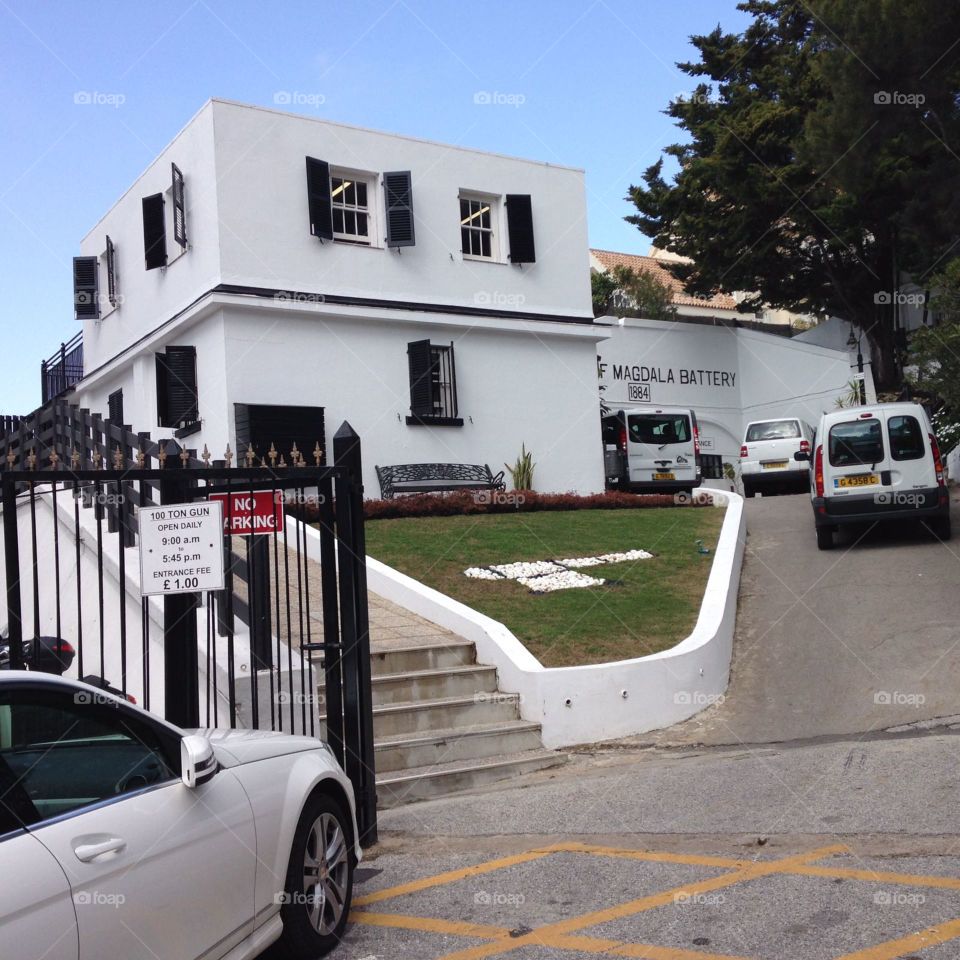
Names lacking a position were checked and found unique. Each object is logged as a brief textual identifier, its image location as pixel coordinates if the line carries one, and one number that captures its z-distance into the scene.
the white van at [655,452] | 26.08
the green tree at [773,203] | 31.97
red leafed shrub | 18.91
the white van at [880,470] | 16.08
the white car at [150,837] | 3.25
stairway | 8.45
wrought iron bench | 21.47
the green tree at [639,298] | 36.97
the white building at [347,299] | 20.42
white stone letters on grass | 13.27
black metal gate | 6.08
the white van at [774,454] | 25.25
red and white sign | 6.67
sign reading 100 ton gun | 5.94
